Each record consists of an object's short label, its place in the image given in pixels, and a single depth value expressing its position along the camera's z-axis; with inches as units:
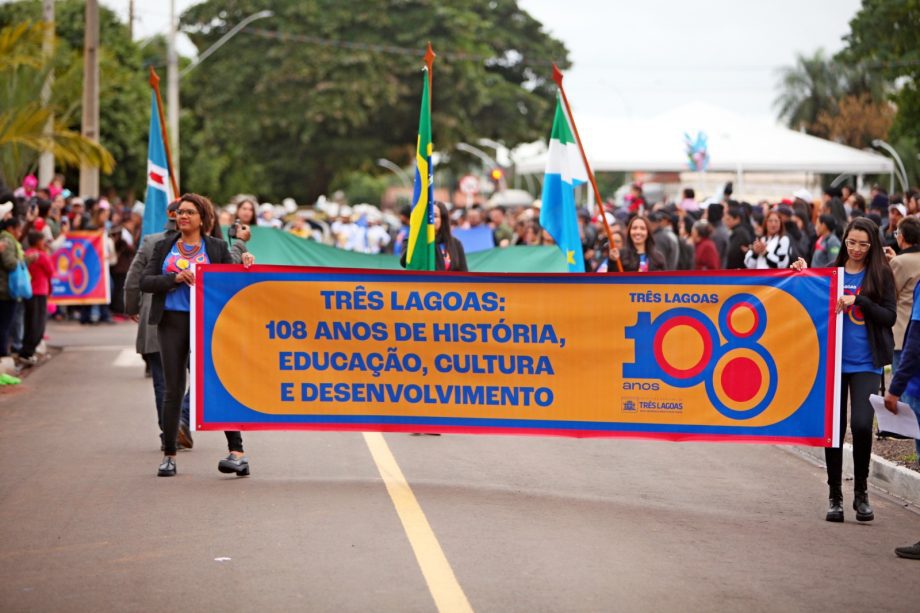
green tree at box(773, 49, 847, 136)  3774.6
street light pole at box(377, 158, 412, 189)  2921.0
